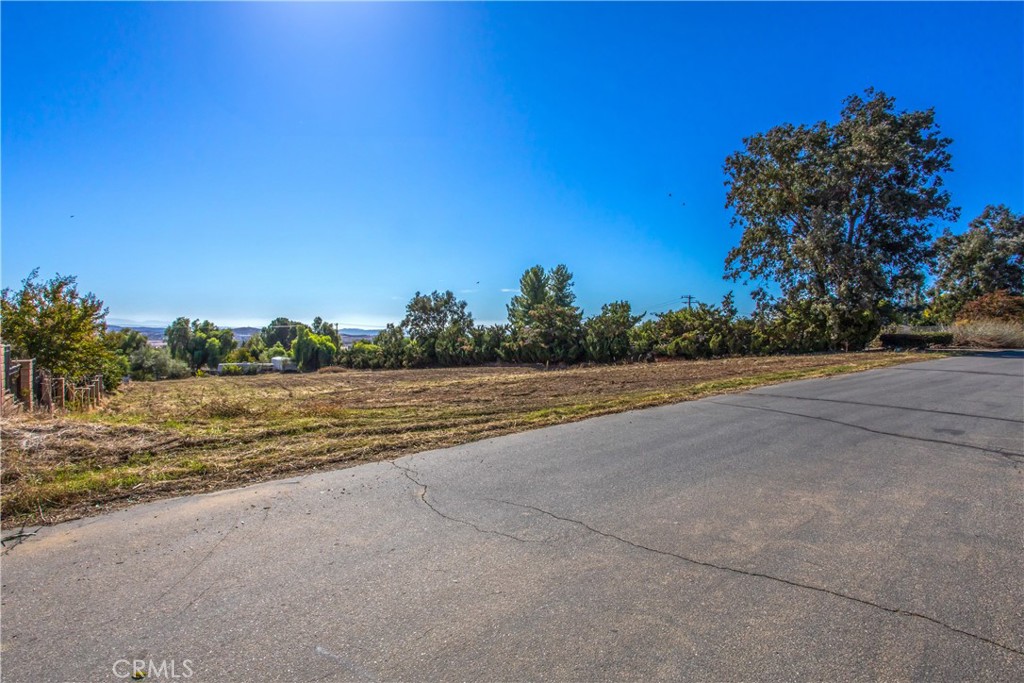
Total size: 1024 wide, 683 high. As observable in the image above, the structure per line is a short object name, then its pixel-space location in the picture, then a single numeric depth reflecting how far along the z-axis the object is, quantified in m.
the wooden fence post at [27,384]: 7.36
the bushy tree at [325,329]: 54.15
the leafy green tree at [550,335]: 23.98
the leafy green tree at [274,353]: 53.49
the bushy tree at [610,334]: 22.58
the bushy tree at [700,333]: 21.66
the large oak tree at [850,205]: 19.06
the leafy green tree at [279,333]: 79.06
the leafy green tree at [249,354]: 53.75
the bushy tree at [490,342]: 27.45
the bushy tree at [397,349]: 30.50
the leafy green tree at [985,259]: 29.55
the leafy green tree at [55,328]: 10.16
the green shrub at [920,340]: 22.27
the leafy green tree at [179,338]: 54.42
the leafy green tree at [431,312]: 42.25
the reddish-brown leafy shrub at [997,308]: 25.69
